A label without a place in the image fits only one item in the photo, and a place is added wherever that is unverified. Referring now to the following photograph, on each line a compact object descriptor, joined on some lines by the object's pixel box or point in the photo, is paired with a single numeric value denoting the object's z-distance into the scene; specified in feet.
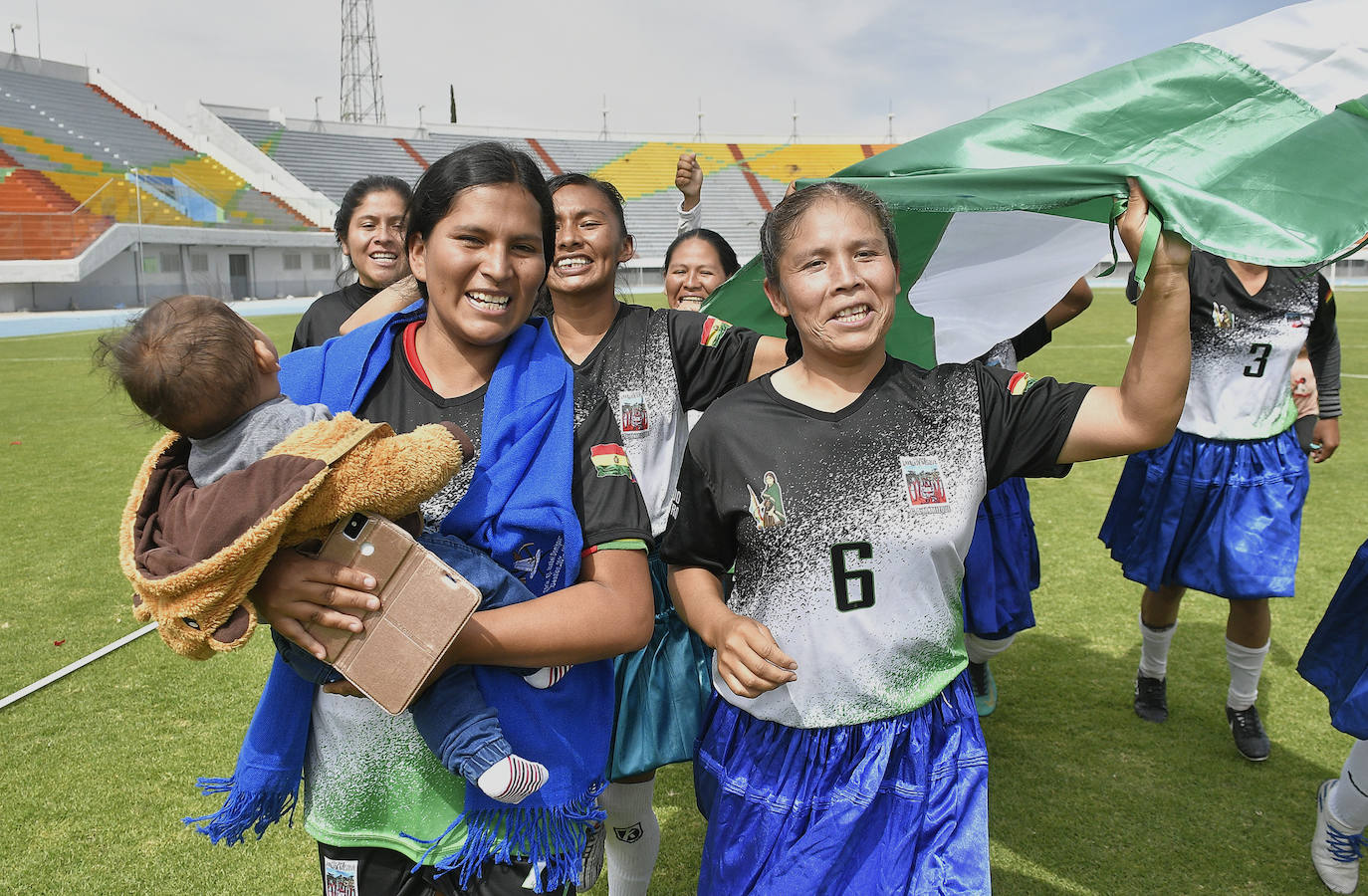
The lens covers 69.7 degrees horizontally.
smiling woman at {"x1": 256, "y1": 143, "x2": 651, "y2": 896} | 5.08
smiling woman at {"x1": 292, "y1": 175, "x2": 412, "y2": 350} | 12.42
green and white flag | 5.36
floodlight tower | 150.55
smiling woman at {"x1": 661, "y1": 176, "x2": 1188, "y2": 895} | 5.77
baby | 4.44
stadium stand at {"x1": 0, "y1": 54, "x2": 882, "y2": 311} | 82.74
